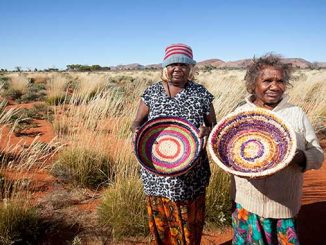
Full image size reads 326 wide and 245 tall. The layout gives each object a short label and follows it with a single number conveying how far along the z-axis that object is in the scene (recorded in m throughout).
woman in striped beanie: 2.15
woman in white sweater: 1.74
